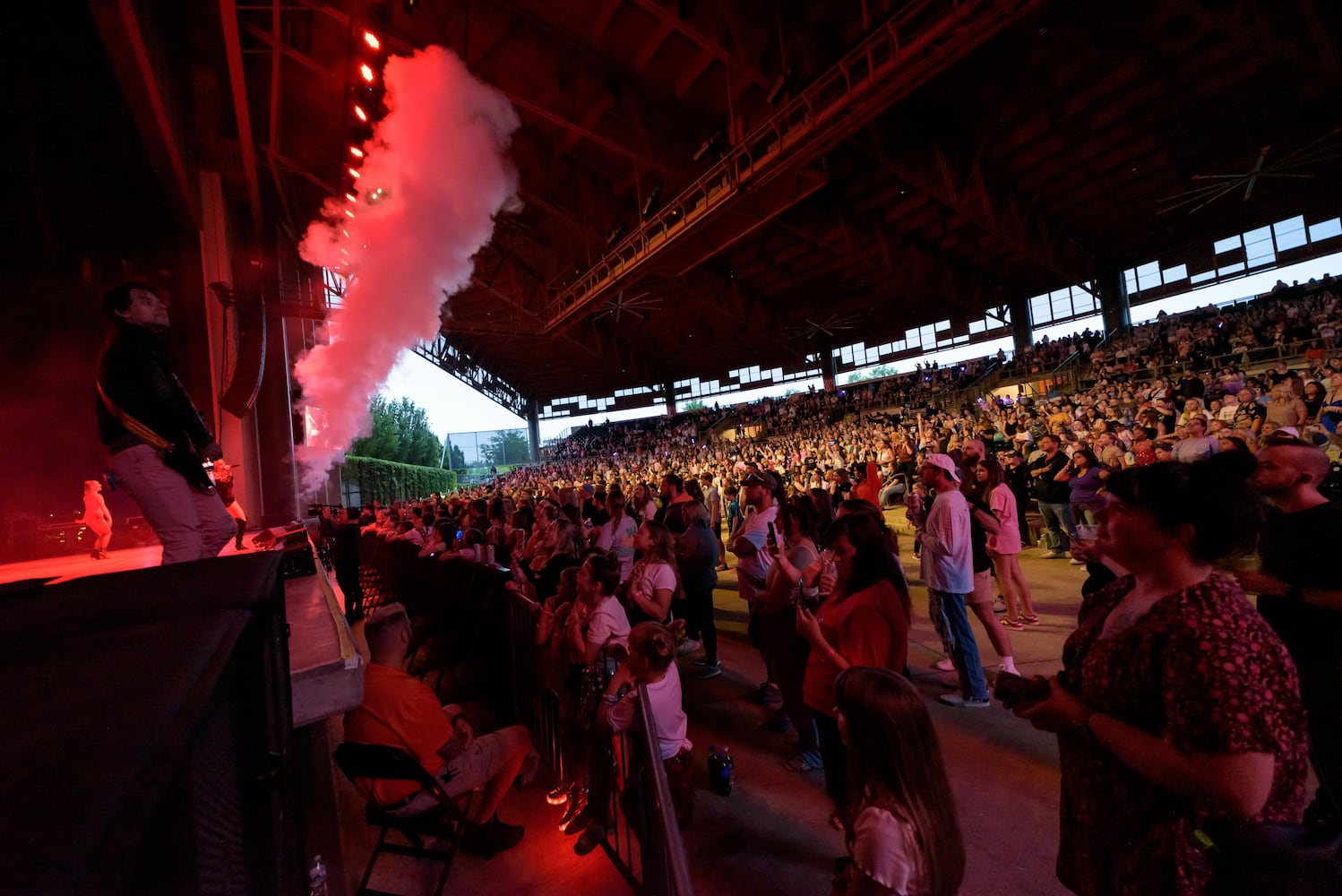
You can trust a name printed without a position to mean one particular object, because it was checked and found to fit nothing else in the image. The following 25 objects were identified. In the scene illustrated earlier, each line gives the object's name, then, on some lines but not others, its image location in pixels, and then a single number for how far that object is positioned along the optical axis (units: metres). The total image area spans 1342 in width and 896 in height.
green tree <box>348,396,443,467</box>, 38.91
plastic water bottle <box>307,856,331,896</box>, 1.92
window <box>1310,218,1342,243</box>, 17.75
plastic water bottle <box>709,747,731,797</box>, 3.06
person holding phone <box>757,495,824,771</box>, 3.36
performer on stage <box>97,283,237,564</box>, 2.79
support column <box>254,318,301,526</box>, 12.09
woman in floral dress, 1.22
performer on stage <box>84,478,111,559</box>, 6.53
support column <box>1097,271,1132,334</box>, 21.83
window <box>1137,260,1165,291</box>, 21.34
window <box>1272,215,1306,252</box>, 18.52
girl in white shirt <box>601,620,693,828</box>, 2.71
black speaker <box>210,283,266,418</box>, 7.55
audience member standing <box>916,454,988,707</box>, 3.79
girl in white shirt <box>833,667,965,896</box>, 1.51
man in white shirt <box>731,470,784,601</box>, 4.39
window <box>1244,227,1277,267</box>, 19.25
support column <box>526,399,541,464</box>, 41.56
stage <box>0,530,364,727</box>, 1.83
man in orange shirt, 2.51
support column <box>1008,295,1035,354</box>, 24.12
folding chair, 2.41
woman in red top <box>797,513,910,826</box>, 2.64
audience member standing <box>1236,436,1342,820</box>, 2.17
